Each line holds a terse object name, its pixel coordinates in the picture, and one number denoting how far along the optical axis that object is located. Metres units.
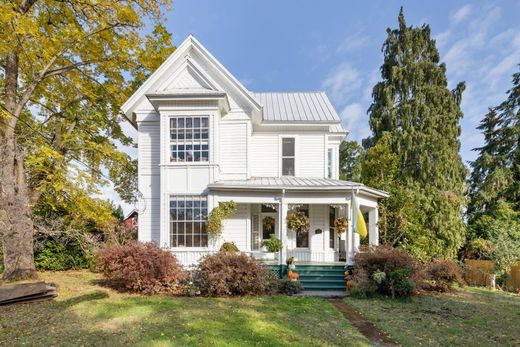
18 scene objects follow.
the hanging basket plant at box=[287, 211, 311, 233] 13.13
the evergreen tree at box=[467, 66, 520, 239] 19.91
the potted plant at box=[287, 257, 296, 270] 12.23
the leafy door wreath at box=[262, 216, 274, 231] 14.52
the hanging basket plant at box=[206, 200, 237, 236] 12.34
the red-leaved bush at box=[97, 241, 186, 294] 10.33
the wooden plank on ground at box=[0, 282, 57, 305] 8.77
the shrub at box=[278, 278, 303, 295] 10.90
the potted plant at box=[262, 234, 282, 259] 12.20
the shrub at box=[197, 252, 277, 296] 10.09
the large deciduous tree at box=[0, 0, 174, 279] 11.59
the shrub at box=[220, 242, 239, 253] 12.23
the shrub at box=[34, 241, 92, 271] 14.35
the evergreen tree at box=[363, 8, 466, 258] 16.73
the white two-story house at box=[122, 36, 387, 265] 12.60
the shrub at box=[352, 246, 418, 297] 10.57
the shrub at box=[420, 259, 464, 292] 11.84
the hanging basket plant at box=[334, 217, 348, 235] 13.35
